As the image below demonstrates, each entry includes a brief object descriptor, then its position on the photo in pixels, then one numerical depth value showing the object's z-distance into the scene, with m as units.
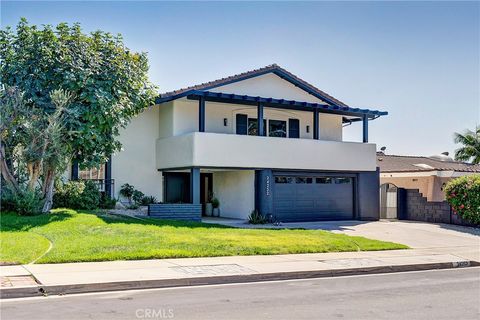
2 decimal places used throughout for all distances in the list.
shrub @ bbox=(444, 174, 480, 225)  23.00
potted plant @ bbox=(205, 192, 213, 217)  26.56
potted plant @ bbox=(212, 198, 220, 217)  26.30
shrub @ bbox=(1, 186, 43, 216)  17.47
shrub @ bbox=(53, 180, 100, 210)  20.69
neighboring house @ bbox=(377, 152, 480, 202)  29.61
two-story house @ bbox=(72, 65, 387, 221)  23.19
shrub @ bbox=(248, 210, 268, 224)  22.89
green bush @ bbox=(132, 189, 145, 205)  23.98
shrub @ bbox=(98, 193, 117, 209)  22.38
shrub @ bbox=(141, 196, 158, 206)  24.01
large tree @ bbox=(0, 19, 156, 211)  18.02
